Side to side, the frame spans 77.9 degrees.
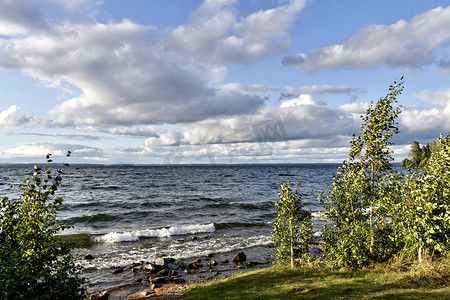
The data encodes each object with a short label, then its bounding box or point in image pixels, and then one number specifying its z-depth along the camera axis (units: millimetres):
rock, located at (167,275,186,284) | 18016
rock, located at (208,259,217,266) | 21409
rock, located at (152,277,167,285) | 17688
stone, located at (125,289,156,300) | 15555
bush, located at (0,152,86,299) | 8031
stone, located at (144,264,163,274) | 19869
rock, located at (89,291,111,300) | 15130
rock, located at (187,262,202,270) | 20683
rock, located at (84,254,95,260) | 23344
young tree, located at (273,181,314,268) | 15695
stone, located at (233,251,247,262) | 22158
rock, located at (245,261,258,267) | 21044
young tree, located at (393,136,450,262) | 11312
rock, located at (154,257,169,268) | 20980
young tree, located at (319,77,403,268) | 14242
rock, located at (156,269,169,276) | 19248
